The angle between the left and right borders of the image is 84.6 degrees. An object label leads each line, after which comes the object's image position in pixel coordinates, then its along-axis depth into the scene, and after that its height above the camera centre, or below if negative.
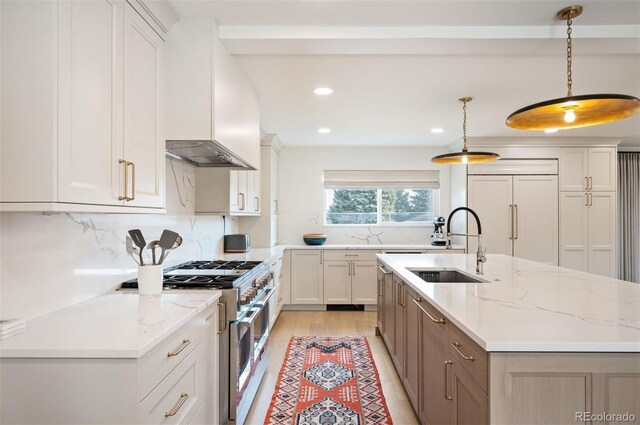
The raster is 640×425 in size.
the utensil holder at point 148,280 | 1.75 -0.33
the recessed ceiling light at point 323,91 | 2.92 +1.05
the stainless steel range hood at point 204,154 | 2.05 +0.42
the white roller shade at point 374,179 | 5.35 +0.55
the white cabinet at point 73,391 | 1.09 -0.55
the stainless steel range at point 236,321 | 1.96 -0.65
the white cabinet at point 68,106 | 1.10 +0.38
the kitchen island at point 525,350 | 1.16 -0.49
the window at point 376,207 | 5.48 +0.13
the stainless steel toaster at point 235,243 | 3.83 -0.31
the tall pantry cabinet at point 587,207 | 4.87 +0.11
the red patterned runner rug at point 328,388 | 2.27 -1.30
